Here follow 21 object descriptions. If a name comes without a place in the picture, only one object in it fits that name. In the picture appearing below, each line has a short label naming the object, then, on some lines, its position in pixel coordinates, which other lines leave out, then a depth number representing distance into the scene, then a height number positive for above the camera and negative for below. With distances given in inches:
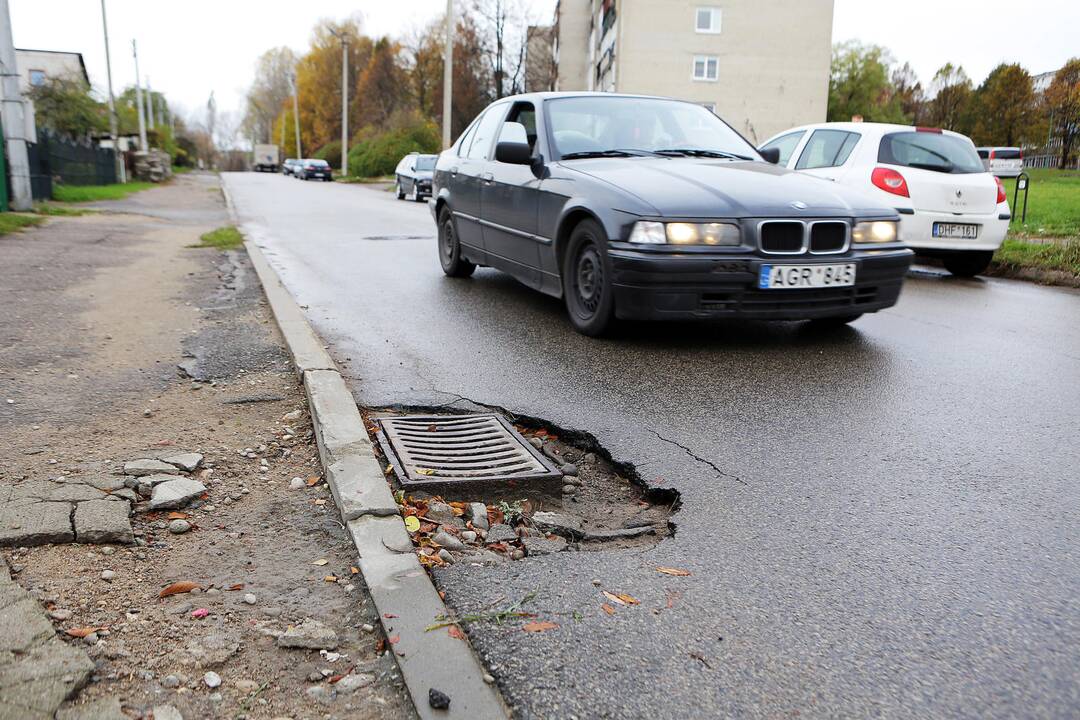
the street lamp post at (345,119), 2031.4 +86.0
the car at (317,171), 2203.5 -36.3
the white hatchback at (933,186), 382.6 -9.4
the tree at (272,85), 4662.9 +356.3
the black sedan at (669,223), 215.5 -15.3
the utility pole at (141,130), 1782.7 +44.8
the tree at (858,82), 2699.3 +233.8
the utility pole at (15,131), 627.2 +14.1
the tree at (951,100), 2790.4 +201.5
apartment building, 1856.5 +208.7
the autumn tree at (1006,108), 2527.1 +151.6
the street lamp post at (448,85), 1187.3 +93.1
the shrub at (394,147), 2026.3 +20.5
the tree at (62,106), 1248.8 +61.5
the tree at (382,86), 2987.2 +229.8
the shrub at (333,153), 2930.6 +6.7
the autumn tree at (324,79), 3602.4 +312.7
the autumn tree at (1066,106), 1497.7 +102.3
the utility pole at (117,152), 1339.8 +1.5
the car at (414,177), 1120.2 -24.2
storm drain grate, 135.9 -47.2
